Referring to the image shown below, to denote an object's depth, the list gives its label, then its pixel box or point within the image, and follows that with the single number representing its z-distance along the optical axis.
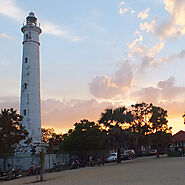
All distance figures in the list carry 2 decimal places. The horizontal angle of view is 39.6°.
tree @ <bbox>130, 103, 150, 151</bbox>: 57.50
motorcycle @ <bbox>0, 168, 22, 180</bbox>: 22.56
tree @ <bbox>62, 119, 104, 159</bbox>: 38.88
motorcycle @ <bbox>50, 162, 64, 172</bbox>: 27.75
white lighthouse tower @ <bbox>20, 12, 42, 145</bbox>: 33.88
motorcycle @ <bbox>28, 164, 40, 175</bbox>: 24.53
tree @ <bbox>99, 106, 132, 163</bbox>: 32.97
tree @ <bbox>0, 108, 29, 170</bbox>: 25.53
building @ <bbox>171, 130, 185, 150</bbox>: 58.71
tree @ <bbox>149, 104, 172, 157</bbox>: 56.12
